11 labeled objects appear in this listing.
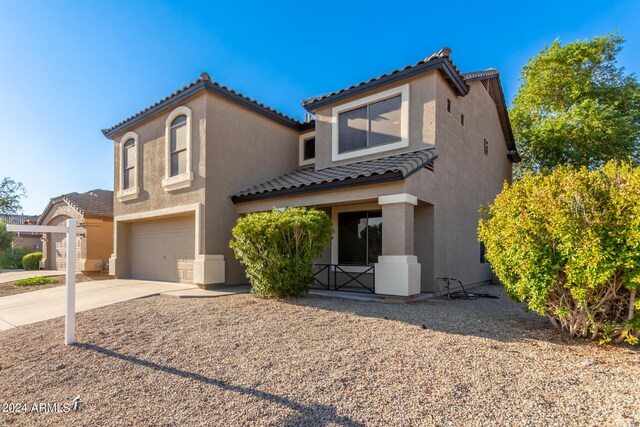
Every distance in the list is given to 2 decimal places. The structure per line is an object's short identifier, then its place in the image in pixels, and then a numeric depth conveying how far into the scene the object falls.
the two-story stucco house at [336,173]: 9.48
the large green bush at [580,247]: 4.50
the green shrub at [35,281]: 13.08
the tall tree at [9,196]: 37.44
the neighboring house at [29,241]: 30.02
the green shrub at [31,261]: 21.75
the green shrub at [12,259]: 24.84
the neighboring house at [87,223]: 15.74
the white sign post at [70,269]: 5.54
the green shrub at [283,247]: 8.36
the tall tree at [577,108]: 17.16
